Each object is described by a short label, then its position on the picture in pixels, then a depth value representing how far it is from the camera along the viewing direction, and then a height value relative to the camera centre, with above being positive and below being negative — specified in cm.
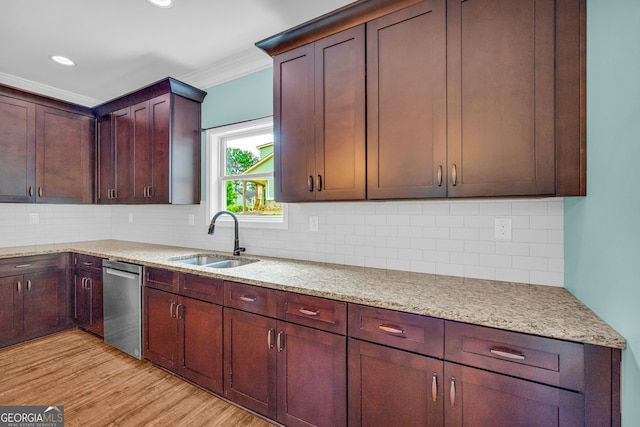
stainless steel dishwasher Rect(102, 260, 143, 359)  247 -84
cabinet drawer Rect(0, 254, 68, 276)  274 -53
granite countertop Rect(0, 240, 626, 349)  109 -42
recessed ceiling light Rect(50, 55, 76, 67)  271 +141
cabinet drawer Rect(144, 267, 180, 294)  222 -54
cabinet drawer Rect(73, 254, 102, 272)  289 -53
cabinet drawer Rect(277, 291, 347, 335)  150 -55
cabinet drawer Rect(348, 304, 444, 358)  126 -54
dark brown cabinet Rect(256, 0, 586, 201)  129 +57
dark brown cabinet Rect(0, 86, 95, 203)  292 +66
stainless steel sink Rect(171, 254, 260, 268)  253 -46
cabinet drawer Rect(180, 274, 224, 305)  198 -54
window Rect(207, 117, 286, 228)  274 +37
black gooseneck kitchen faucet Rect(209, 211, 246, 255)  259 -30
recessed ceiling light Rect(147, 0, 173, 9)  197 +140
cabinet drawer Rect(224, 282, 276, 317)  174 -55
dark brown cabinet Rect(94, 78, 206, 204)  284 +68
